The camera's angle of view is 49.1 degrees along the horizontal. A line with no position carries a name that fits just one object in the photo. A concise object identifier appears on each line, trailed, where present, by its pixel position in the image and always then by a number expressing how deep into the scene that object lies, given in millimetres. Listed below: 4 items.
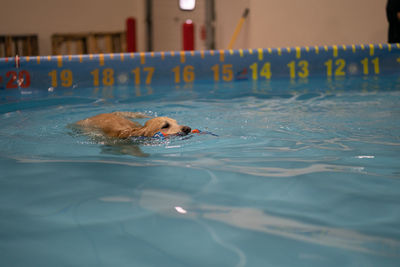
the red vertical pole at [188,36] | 10656
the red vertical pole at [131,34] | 12297
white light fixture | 10953
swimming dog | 3010
